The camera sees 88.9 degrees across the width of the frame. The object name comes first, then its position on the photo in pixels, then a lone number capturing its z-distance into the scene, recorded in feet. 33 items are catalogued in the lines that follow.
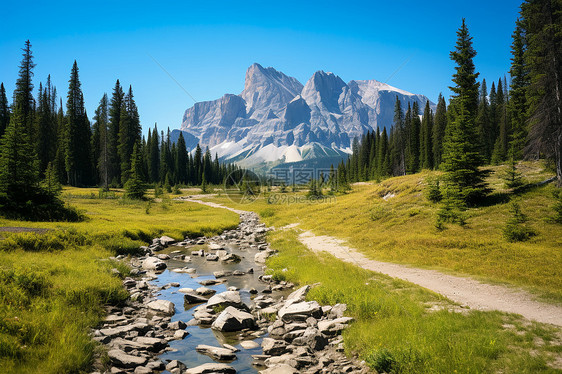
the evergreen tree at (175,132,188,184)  407.50
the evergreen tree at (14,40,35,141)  222.89
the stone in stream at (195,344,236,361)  26.86
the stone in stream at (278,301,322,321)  33.99
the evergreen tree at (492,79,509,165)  204.23
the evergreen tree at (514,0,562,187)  80.18
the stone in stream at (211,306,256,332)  33.01
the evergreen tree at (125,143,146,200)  169.68
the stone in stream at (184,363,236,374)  23.46
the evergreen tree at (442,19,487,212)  77.87
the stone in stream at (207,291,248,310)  38.45
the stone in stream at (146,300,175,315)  37.29
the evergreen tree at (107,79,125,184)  263.18
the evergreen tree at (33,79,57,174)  234.58
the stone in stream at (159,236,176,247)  84.27
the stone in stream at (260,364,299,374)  23.39
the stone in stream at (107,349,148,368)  24.29
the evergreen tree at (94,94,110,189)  217.15
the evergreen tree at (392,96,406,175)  279.43
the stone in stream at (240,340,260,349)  29.41
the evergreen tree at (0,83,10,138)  239.30
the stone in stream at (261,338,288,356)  27.81
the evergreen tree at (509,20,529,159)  148.05
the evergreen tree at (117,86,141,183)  246.06
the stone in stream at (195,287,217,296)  45.57
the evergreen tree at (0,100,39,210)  73.87
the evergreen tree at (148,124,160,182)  382.42
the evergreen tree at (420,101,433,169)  258.08
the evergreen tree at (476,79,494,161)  234.64
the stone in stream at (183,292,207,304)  41.78
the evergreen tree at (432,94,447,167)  248.11
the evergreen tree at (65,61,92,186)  236.43
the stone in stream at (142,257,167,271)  60.03
